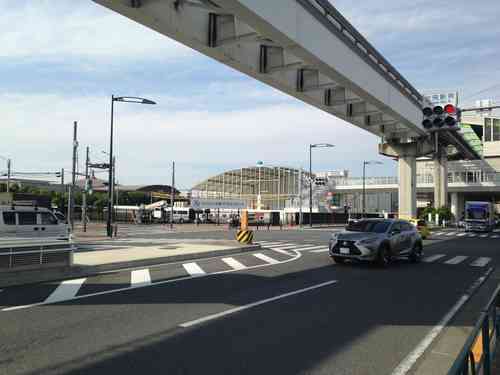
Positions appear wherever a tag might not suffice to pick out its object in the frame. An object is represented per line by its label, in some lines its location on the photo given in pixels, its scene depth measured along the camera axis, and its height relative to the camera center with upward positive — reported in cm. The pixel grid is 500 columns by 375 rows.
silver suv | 1479 -123
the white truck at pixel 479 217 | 4497 -108
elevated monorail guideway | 1273 +548
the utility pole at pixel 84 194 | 3629 +85
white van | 1675 -74
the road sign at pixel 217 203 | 5478 +20
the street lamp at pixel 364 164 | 6686 +610
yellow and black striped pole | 2275 -161
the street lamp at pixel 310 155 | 5603 +625
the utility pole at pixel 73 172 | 3415 +251
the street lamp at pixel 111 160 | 2986 +316
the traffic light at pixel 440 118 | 1484 +293
